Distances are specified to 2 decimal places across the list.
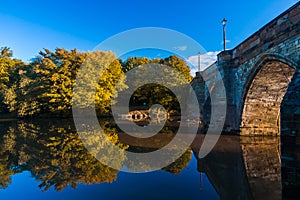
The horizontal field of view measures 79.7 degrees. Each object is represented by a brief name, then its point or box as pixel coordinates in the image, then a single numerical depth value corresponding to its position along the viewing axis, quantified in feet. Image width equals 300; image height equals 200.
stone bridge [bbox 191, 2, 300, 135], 18.59
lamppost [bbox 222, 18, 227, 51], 31.54
